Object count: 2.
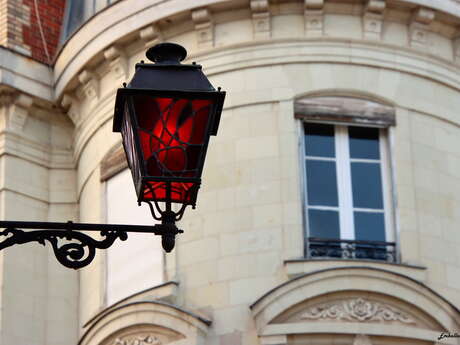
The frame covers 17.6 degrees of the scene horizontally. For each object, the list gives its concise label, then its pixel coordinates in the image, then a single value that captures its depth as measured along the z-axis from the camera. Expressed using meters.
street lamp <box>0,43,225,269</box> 8.61
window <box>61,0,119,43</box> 21.81
